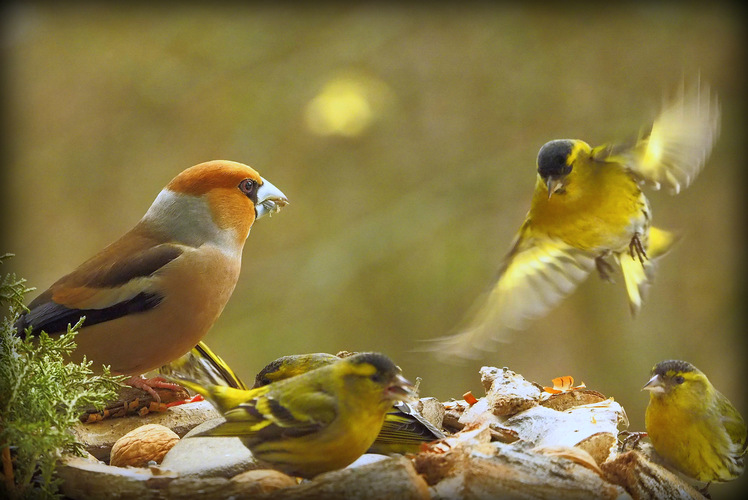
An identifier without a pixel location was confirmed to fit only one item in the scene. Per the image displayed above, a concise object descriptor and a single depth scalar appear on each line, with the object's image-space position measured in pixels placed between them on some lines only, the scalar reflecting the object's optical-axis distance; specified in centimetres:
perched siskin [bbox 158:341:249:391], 473
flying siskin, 429
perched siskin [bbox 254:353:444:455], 377
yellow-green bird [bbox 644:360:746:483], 409
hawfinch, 432
